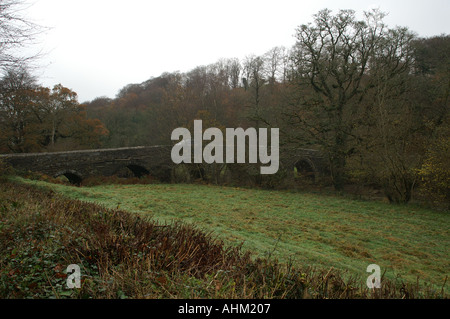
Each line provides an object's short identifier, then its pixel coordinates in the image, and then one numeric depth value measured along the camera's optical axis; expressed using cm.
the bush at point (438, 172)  1070
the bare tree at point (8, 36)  769
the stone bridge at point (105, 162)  1521
